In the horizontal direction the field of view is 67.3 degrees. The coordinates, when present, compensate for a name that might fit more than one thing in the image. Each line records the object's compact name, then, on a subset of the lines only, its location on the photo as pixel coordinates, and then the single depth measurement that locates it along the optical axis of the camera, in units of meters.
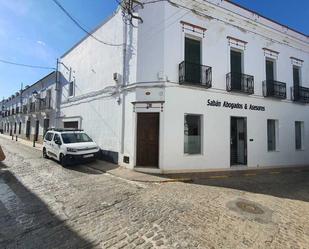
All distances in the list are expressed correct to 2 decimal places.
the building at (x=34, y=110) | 21.16
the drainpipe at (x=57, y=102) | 19.44
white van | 10.85
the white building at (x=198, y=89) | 10.12
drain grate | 5.76
